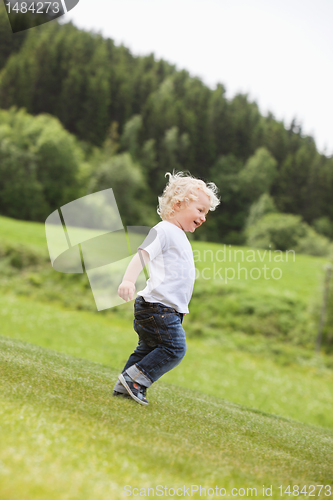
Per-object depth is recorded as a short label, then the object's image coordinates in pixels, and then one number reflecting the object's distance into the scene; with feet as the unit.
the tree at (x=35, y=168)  227.81
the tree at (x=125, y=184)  236.02
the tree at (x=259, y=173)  315.78
